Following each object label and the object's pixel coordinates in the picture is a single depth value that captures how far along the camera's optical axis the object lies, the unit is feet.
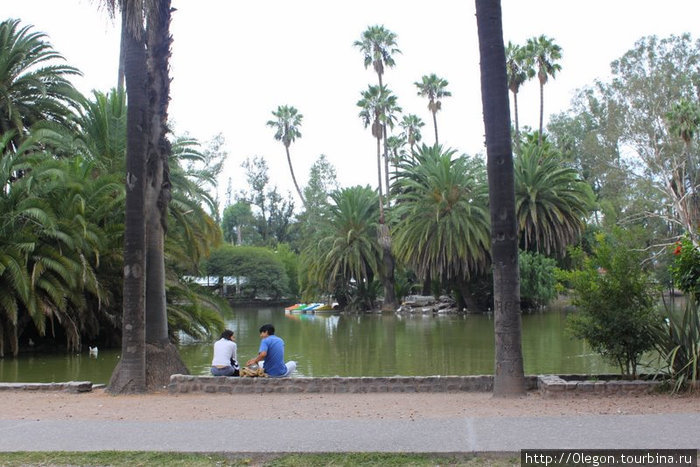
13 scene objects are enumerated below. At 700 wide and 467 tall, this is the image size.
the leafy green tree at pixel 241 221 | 326.65
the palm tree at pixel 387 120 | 188.44
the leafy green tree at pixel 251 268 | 231.09
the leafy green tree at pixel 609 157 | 156.66
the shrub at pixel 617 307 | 35.06
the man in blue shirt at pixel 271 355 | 41.03
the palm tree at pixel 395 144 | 237.25
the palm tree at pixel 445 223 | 151.43
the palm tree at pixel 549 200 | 157.48
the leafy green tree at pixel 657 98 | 151.74
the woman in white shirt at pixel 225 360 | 40.52
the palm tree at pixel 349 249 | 176.86
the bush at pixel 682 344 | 33.01
